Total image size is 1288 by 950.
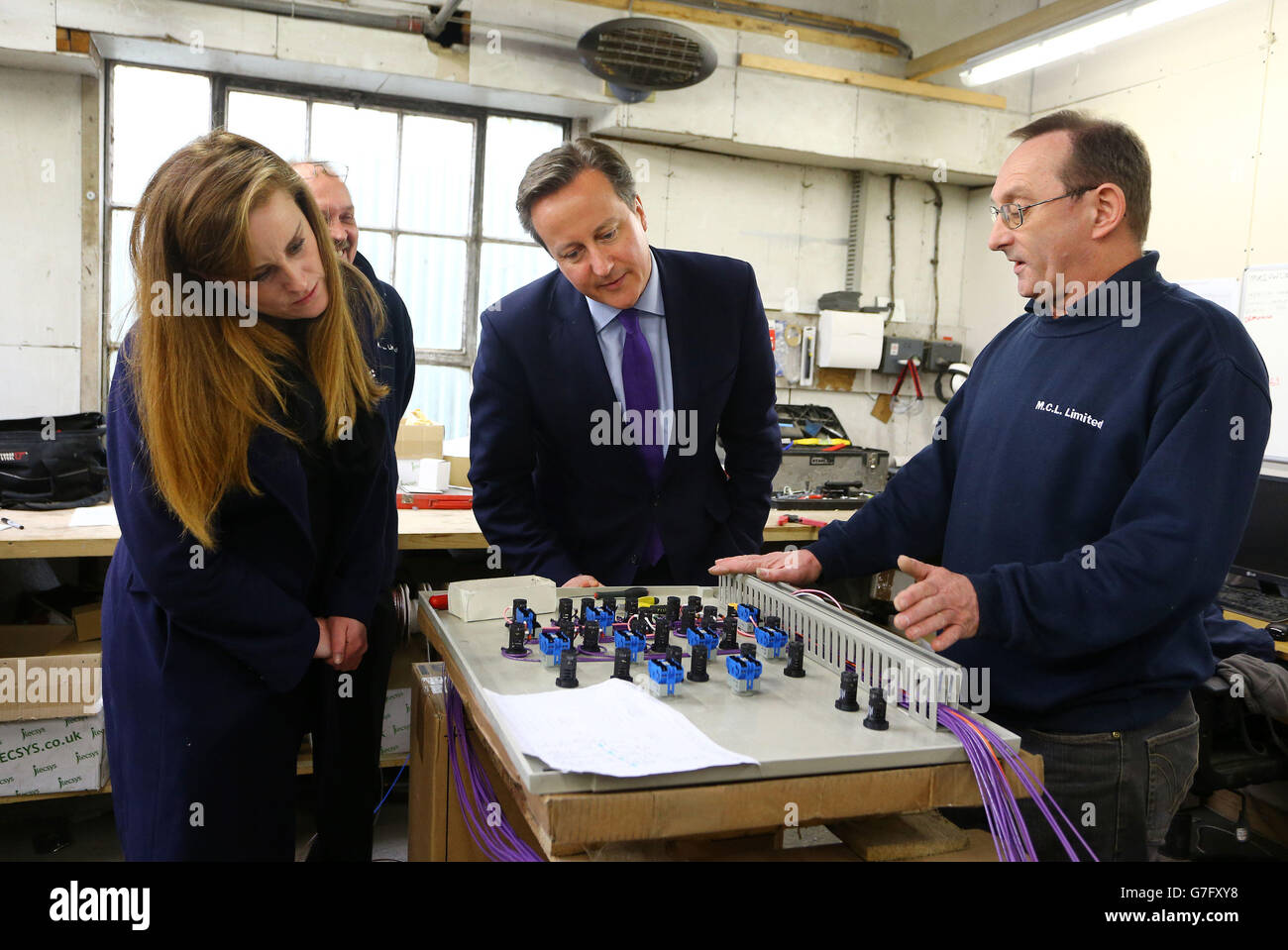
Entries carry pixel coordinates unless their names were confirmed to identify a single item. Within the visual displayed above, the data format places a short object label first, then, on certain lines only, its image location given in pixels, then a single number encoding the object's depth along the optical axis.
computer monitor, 2.94
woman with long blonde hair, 1.32
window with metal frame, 3.89
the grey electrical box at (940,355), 4.92
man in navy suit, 1.90
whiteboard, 3.53
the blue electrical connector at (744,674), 1.21
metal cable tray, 1.15
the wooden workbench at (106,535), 2.45
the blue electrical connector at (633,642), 1.34
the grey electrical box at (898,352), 4.84
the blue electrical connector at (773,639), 1.36
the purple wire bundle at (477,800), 1.35
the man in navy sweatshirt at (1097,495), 1.20
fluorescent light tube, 3.12
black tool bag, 2.88
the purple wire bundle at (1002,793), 1.04
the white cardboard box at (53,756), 2.46
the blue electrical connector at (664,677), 1.19
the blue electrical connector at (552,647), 1.31
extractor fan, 3.37
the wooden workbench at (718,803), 0.92
